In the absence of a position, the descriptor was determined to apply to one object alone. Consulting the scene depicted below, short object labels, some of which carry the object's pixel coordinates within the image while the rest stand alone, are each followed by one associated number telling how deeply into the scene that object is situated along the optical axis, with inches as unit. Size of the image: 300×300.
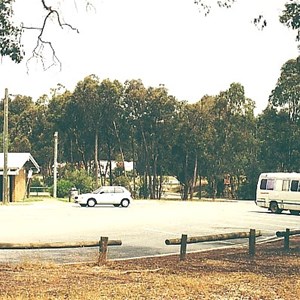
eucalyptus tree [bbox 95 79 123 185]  2728.8
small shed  2172.7
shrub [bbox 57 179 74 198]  2425.0
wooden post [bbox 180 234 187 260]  607.8
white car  1839.3
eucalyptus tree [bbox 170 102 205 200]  2738.7
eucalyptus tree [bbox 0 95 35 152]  3070.9
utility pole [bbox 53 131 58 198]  2317.9
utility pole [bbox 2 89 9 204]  1832.6
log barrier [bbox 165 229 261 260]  608.7
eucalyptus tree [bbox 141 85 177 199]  2751.0
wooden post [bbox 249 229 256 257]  664.1
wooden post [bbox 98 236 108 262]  567.3
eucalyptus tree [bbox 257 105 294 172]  2539.4
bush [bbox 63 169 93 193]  2444.9
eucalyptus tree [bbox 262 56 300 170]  2474.2
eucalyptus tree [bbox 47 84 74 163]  2832.2
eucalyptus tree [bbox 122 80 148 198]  2753.4
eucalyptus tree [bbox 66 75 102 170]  2736.2
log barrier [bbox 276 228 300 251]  719.7
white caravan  1572.3
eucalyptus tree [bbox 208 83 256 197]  2760.8
